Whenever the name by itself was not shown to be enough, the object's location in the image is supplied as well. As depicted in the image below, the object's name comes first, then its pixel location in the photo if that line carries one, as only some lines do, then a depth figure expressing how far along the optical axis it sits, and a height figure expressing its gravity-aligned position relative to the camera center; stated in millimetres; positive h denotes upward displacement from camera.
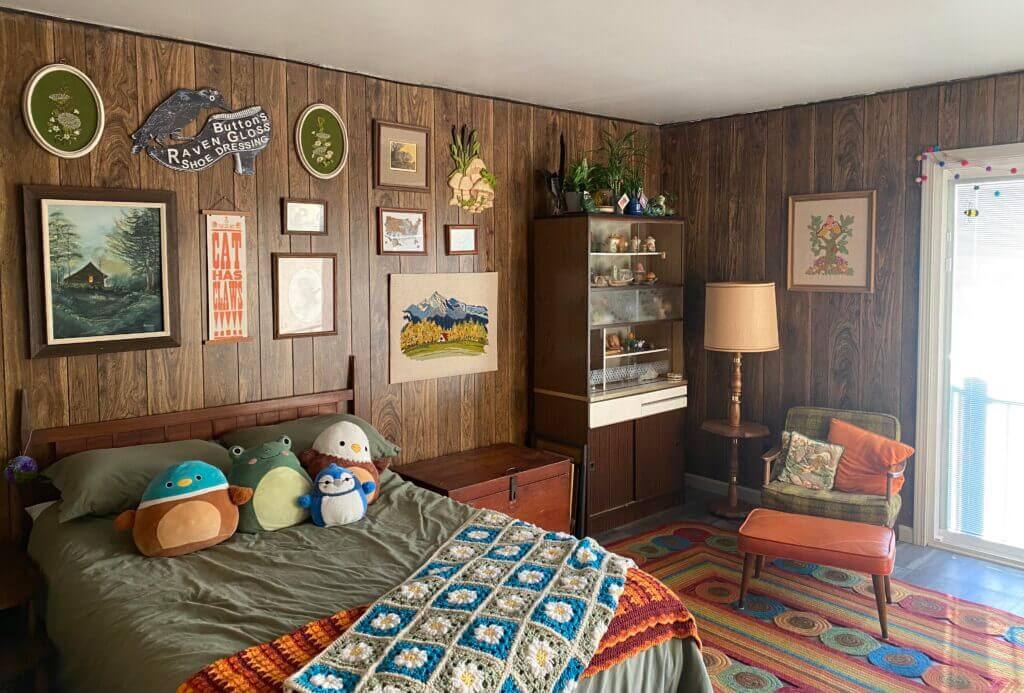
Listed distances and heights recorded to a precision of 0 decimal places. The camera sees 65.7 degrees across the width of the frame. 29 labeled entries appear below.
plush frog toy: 3084 -773
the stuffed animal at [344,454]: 3422 -709
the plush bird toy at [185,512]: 2799 -798
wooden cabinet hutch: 4727 -440
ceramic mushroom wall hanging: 4531 +658
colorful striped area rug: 3217 -1558
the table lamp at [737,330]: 4852 -255
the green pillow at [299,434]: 3586 -652
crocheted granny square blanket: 2049 -953
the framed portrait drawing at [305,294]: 3867 -12
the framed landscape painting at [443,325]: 4359 -198
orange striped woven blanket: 2018 -986
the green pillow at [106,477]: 2980 -708
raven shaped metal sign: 3428 +707
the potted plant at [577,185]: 4793 +636
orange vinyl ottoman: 3537 -1180
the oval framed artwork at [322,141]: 3893 +749
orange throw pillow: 4301 -949
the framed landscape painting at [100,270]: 3154 +96
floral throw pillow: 4418 -990
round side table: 4980 -954
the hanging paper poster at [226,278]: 3621 +67
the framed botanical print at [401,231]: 4230 +325
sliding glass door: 4324 -476
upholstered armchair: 4117 -1114
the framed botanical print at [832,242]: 4754 +280
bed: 2248 -960
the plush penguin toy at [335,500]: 3160 -837
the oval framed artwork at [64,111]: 3105 +730
